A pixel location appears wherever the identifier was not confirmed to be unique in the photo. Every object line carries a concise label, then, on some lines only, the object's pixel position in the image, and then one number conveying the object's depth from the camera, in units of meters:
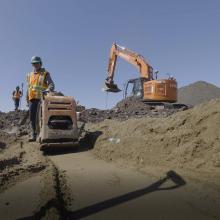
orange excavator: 11.31
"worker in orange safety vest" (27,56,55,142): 5.36
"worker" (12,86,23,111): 14.67
